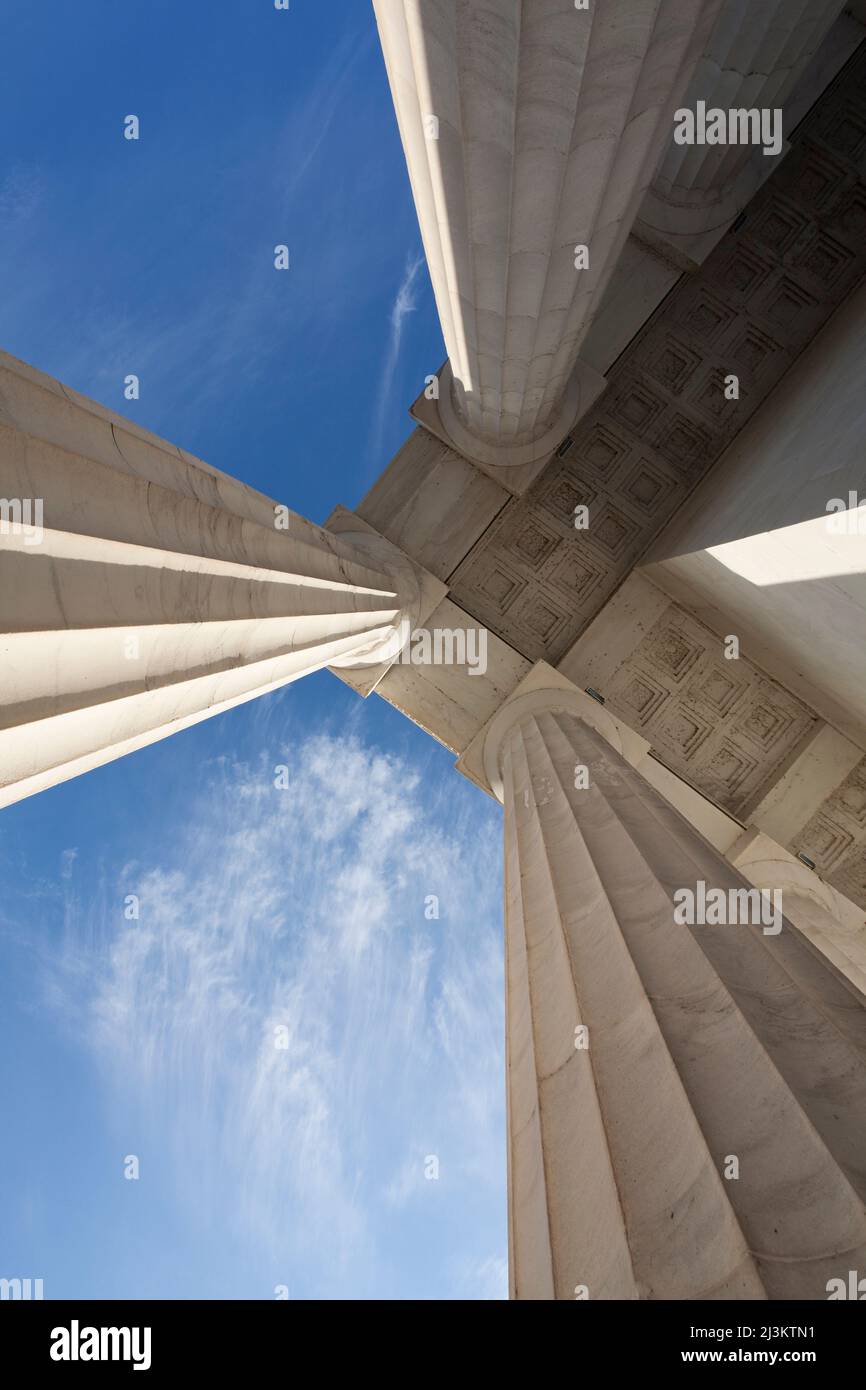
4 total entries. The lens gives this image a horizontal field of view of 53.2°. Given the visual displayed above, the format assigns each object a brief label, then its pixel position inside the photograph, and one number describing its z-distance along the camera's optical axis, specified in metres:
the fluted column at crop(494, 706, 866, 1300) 3.73
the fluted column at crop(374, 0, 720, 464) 7.12
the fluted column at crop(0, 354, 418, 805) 4.58
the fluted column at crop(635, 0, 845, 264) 14.22
